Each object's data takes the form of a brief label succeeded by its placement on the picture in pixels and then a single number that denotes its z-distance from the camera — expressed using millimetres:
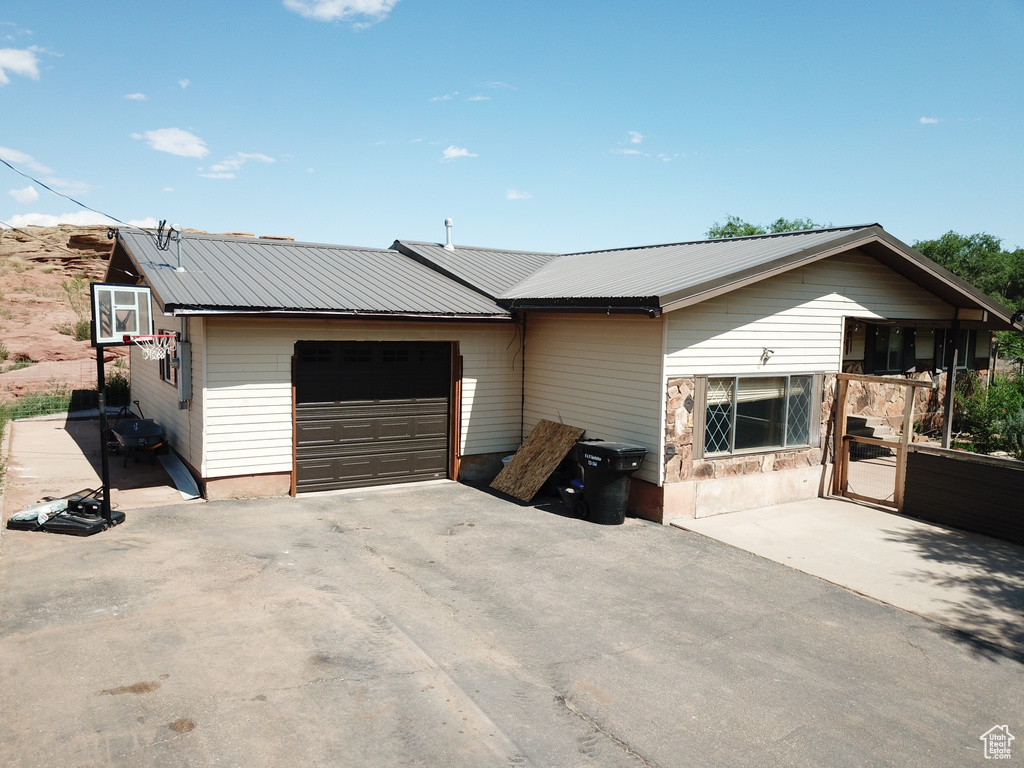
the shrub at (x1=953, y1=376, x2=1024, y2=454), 14477
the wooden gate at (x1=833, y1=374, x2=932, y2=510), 11094
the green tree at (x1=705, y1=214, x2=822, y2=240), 50062
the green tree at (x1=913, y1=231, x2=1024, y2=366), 41906
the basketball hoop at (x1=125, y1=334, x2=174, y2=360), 9488
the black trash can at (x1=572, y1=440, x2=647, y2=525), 10086
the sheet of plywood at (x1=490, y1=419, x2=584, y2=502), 11641
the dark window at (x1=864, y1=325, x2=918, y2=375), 13031
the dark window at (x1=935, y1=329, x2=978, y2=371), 15008
